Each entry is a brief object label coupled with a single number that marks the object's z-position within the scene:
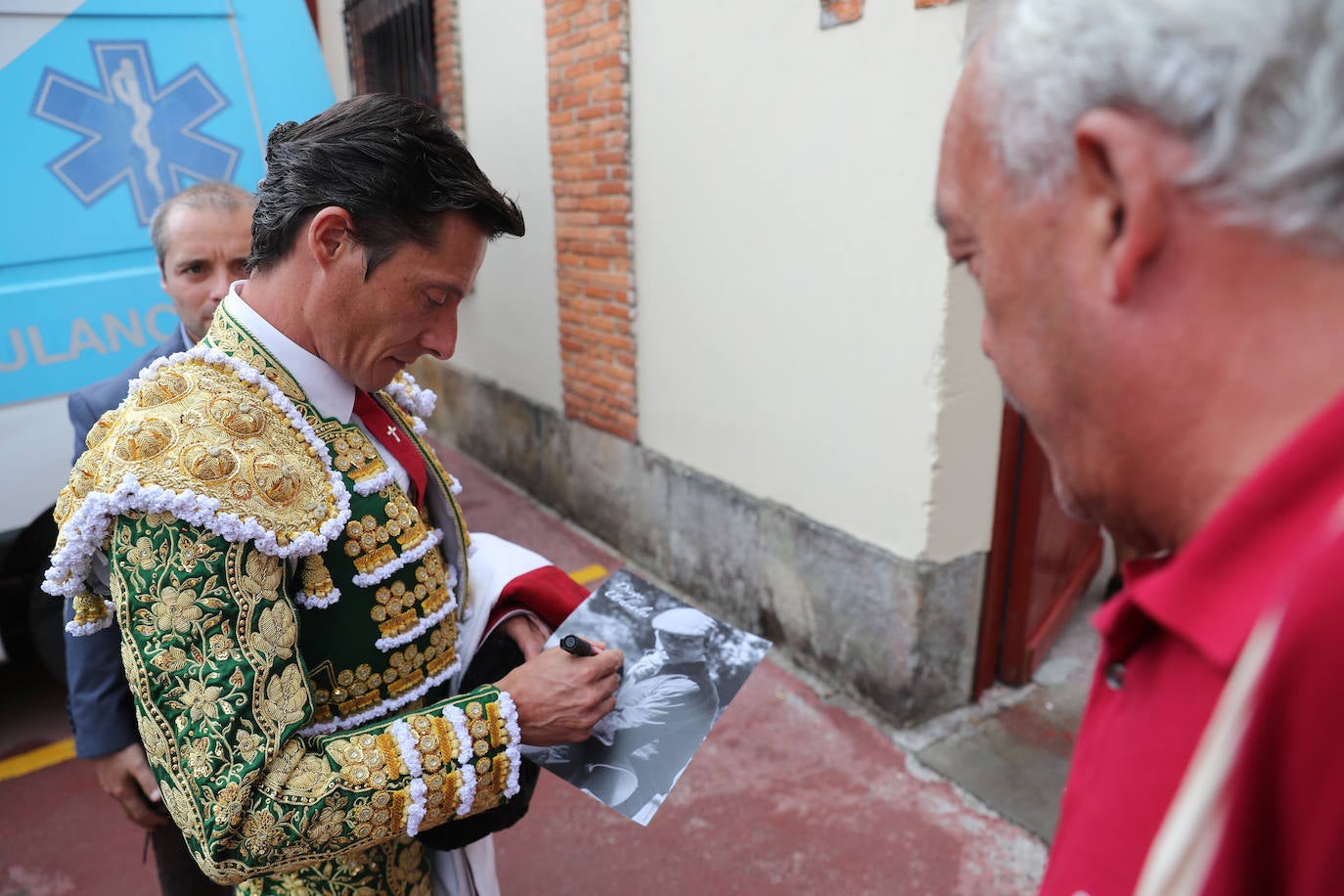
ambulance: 3.02
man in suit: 1.71
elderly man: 0.53
